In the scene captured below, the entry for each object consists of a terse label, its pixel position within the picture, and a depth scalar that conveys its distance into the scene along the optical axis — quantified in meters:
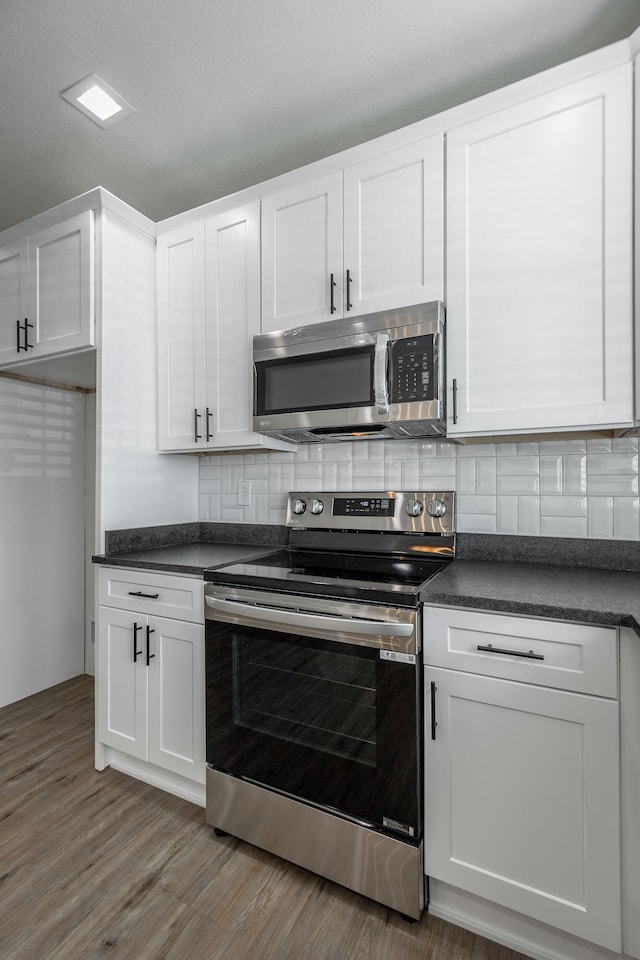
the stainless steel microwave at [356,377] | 1.67
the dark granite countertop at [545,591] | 1.19
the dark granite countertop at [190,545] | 1.94
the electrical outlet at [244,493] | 2.51
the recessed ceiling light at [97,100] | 1.76
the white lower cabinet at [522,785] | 1.19
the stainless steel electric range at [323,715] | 1.38
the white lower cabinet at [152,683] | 1.85
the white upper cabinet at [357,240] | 1.72
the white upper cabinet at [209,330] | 2.12
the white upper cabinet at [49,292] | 2.17
